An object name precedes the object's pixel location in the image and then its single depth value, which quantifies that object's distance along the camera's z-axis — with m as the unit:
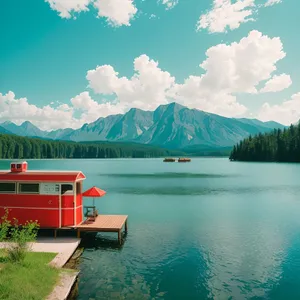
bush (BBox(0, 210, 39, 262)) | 16.70
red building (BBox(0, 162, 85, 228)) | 24.88
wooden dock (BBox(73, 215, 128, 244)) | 25.34
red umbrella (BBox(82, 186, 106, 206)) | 27.67
